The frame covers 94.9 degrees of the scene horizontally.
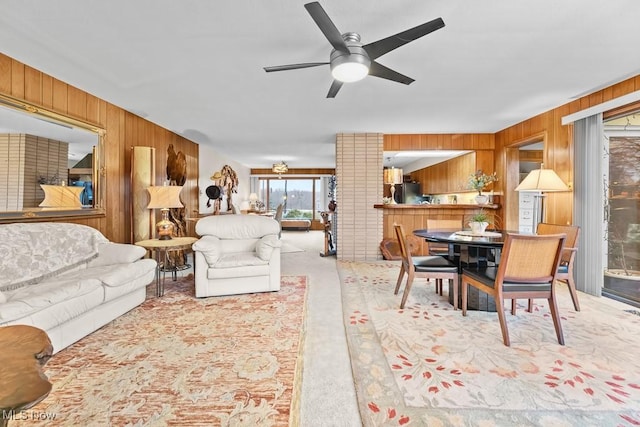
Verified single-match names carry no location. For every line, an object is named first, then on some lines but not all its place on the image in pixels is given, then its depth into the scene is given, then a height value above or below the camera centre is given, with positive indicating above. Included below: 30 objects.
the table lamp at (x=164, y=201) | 3.63 +0.09
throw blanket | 2.29 -0.37
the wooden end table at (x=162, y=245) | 3.26 -0.41
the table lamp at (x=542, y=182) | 3.38 +0.33
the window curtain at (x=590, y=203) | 3.39 +0.09
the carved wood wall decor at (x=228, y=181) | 6.42 +0.63
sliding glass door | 3.57 +0.17
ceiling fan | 1.73 +1.08
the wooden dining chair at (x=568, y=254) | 2.62 -0.41
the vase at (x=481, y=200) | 4.40 +0.15
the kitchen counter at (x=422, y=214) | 5.36 -0.08
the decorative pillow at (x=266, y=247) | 3.34 -0.44
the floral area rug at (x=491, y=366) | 1.49 -1.01
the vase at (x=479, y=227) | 3.07 -0.18
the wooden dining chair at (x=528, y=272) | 2.18 -0.47
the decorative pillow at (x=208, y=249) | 3.15 -0.44
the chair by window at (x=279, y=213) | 6.43 -0.09
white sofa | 1.97 -0.58
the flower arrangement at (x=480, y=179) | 4.78 +0.51
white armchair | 3.20 -0.58
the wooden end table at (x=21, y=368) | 0.67 -0.42
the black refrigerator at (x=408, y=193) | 8.31 +0.47
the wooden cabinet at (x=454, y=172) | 5.54 +0.86
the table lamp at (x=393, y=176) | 5.65 +0.64
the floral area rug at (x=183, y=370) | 1.48 -1.02
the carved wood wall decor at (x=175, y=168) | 5.27 +0.72
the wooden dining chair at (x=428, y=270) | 2.84 -0.58
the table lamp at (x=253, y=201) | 8.50 +0.23
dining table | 2.82 -0.47
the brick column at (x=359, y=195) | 5.46 +0.27
